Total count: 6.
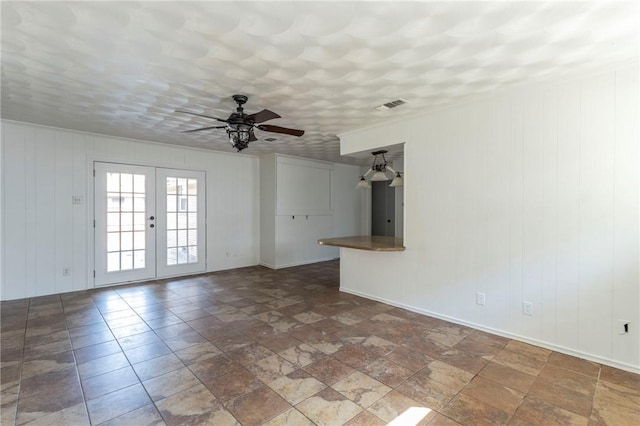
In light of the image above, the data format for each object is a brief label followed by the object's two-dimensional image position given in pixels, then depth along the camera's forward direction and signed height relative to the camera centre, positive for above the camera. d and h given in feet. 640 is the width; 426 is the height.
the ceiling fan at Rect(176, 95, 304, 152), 9.81 +2.88
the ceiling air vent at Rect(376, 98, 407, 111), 10.72 +3.85
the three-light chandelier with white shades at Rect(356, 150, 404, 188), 14.37 +1.71
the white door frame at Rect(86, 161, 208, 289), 15.56 -0.48
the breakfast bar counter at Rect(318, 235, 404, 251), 12.57 -1.56
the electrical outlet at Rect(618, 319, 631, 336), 7.99 -3.10
